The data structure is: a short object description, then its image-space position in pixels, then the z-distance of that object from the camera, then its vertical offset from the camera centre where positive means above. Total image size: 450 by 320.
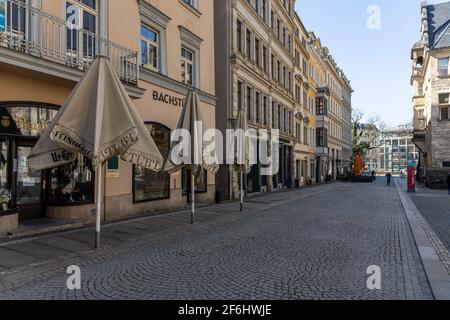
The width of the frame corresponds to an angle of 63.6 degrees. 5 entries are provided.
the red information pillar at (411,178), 28.17 -0.90
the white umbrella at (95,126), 7.03 +0.82
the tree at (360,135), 69.15 +6.22
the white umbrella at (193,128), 10.84 +1.18
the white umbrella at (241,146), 15.07 +0.90
